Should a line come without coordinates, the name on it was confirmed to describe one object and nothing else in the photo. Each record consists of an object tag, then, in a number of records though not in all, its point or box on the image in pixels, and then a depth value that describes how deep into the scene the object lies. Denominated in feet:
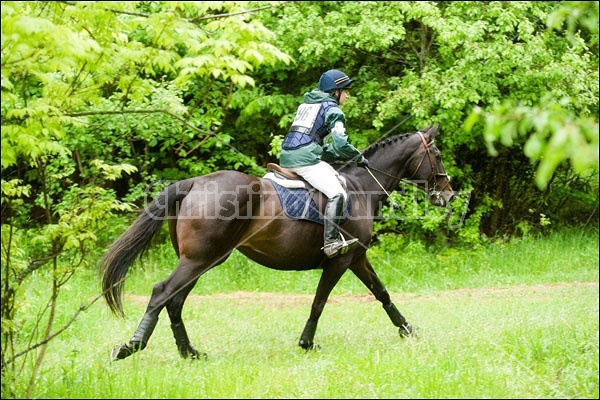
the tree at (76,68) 30.94
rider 51.13
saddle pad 51.19
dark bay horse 47.39
